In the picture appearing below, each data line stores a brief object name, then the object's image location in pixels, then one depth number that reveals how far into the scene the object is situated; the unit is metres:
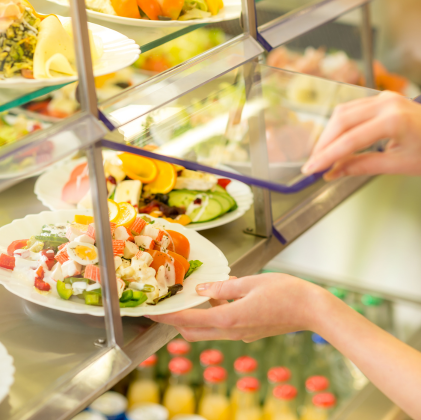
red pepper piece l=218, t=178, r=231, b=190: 1.75
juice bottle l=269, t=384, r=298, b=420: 1.97
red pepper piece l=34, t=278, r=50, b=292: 1.50
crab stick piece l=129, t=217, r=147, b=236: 1.56
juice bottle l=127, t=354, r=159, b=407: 1.96
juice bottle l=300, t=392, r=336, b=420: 1.97
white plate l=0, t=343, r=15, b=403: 1.42
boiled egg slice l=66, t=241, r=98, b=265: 1.49
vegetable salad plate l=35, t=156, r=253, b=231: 1.54
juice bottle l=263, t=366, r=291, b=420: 1.99
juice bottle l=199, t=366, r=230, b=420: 1.96
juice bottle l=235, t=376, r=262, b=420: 1.96
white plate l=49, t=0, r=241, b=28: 1.58
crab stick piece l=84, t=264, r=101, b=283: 1.48
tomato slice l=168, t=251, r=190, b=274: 1.55
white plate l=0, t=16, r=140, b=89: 1.45
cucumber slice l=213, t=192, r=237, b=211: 1.70
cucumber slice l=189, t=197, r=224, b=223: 1.68
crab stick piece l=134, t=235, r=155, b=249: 1.54
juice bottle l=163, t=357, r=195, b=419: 1.96
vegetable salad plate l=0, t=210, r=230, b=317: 1.49
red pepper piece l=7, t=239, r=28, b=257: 1.50
